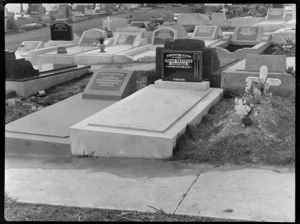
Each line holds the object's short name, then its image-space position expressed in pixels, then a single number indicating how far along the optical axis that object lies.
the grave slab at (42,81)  8.55
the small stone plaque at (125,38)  14.80
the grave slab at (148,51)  12.28
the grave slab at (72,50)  12.83
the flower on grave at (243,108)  5.37
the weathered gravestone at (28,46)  15.58
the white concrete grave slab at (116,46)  12.48
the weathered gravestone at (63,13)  30.03
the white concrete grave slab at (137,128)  5.10
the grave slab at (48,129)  5.61
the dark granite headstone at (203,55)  7.54
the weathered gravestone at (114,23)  21.52
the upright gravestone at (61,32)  16.31
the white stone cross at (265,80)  6.77
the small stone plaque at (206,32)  15.36
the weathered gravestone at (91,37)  15.25
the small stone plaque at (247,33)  14.21
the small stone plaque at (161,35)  14.45
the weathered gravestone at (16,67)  8.69
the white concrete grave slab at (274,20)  18.05
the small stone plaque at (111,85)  7.44
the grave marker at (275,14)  21.07
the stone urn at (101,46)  13.11
